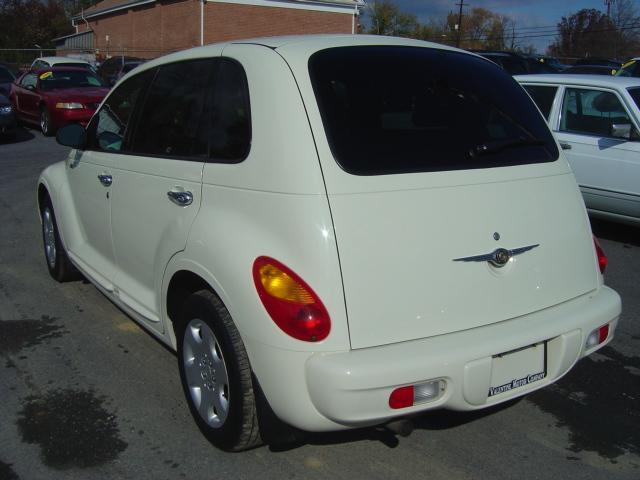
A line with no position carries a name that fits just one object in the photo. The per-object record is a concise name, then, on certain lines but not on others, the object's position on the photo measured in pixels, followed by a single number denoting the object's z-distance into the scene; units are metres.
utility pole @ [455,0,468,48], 68.01
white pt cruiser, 2.63
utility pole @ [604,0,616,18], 63.42
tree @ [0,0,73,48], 51.88
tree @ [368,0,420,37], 63.24
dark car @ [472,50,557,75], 18.72
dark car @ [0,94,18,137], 14.59
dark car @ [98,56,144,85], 26.61
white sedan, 6.83
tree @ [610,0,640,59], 56.06
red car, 14.95
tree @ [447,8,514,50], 68.99
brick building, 35.62
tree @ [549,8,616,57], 60.62
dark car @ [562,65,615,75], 18.40
